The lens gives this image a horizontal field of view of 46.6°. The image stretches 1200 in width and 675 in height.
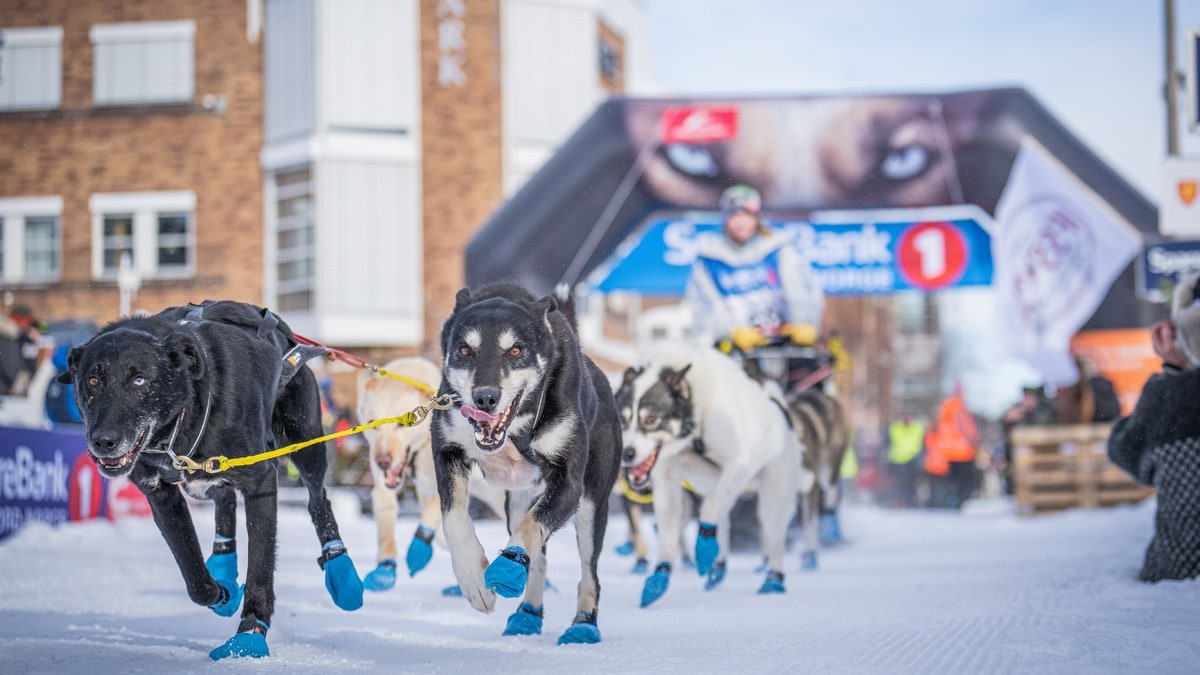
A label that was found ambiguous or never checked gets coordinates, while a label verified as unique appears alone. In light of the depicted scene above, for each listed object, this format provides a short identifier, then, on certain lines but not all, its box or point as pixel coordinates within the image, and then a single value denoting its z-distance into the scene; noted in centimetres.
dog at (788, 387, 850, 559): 813
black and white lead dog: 414
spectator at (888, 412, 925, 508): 1931
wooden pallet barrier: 1484
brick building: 2166
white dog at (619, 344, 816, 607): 632
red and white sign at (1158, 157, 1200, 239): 1322
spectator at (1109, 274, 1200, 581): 544
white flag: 1389
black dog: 377
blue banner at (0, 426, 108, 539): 919
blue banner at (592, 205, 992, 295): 1528
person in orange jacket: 1759
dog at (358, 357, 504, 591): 610
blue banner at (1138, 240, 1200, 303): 1357
